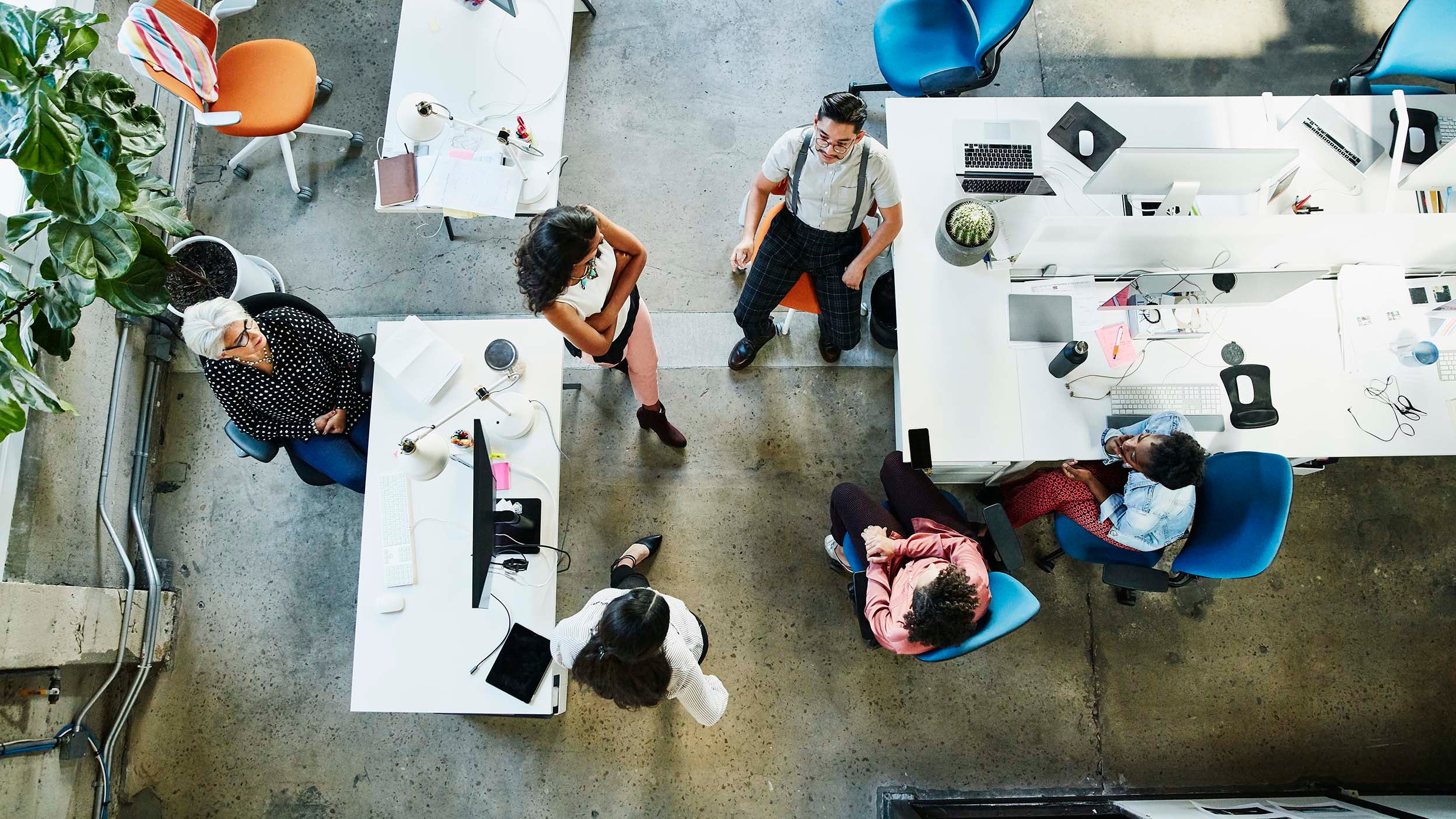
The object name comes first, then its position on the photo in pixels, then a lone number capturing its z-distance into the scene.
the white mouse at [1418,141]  2.89
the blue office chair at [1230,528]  2.34
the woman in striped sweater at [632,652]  2.05
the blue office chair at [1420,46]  3.17
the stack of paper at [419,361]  2.64
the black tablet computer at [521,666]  2.43
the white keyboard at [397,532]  2.51
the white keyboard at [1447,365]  2.69
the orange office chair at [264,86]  3.28
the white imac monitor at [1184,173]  2.51
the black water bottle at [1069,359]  2.54
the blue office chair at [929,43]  3.31
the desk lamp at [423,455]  2.17
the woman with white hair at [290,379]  2.38
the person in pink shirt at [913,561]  2.17
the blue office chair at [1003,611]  2.21
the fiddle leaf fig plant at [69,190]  2.02
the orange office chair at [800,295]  3.18
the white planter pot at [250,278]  3.19
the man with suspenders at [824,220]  2.52
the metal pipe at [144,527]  3.12
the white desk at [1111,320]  2.61
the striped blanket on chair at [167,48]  2.76
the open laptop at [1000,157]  2.92
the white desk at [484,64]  3.04
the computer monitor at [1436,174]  2.59
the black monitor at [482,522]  2.16
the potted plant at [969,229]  2.68
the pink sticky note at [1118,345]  2.73
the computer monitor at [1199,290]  2.73
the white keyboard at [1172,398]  2.70
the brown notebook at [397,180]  2.96
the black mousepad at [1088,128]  2.94
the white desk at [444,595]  2.46
